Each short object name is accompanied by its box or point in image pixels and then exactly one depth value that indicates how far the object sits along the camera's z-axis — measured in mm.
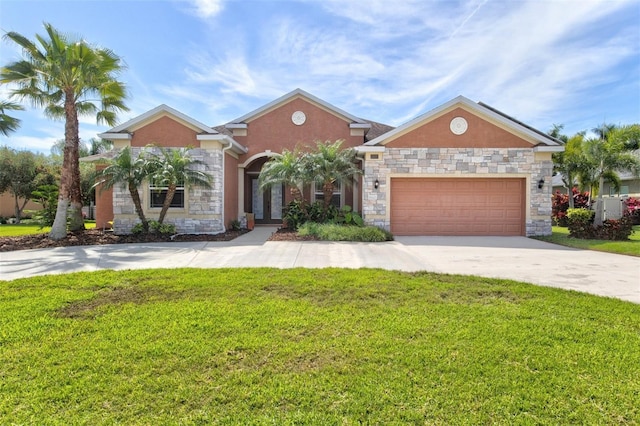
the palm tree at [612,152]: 15562
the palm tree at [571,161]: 18031
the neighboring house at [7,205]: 28516
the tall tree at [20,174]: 25312
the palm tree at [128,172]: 11859
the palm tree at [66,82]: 11266
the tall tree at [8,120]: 12859
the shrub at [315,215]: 13984
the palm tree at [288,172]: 13383
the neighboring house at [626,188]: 23500
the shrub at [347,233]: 12000
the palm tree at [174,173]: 12016
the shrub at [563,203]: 20575
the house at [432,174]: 13578
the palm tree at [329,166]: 13375
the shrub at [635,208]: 20625
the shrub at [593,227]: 12008
